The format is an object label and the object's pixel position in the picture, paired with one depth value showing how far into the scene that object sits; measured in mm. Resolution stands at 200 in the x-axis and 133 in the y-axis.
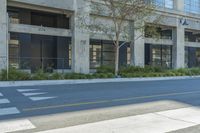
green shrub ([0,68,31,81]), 19811
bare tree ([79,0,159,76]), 25094
